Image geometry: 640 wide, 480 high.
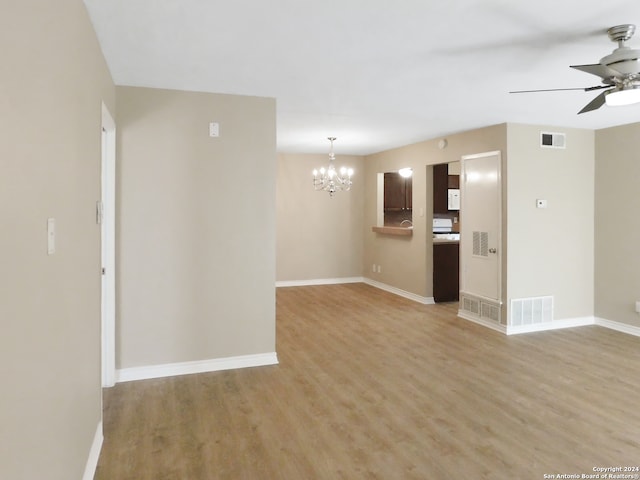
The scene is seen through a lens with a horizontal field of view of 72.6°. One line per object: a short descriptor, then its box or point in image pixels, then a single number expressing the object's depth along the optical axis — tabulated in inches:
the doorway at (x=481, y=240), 204.2
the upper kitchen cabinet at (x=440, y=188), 265.9
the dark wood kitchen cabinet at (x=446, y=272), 263.9
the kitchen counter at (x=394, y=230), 276.0
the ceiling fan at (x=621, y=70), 98.7
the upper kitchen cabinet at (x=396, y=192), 319.9
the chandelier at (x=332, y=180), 291.6
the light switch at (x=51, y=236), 58.7
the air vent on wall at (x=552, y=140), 205.3
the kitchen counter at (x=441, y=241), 266.0
